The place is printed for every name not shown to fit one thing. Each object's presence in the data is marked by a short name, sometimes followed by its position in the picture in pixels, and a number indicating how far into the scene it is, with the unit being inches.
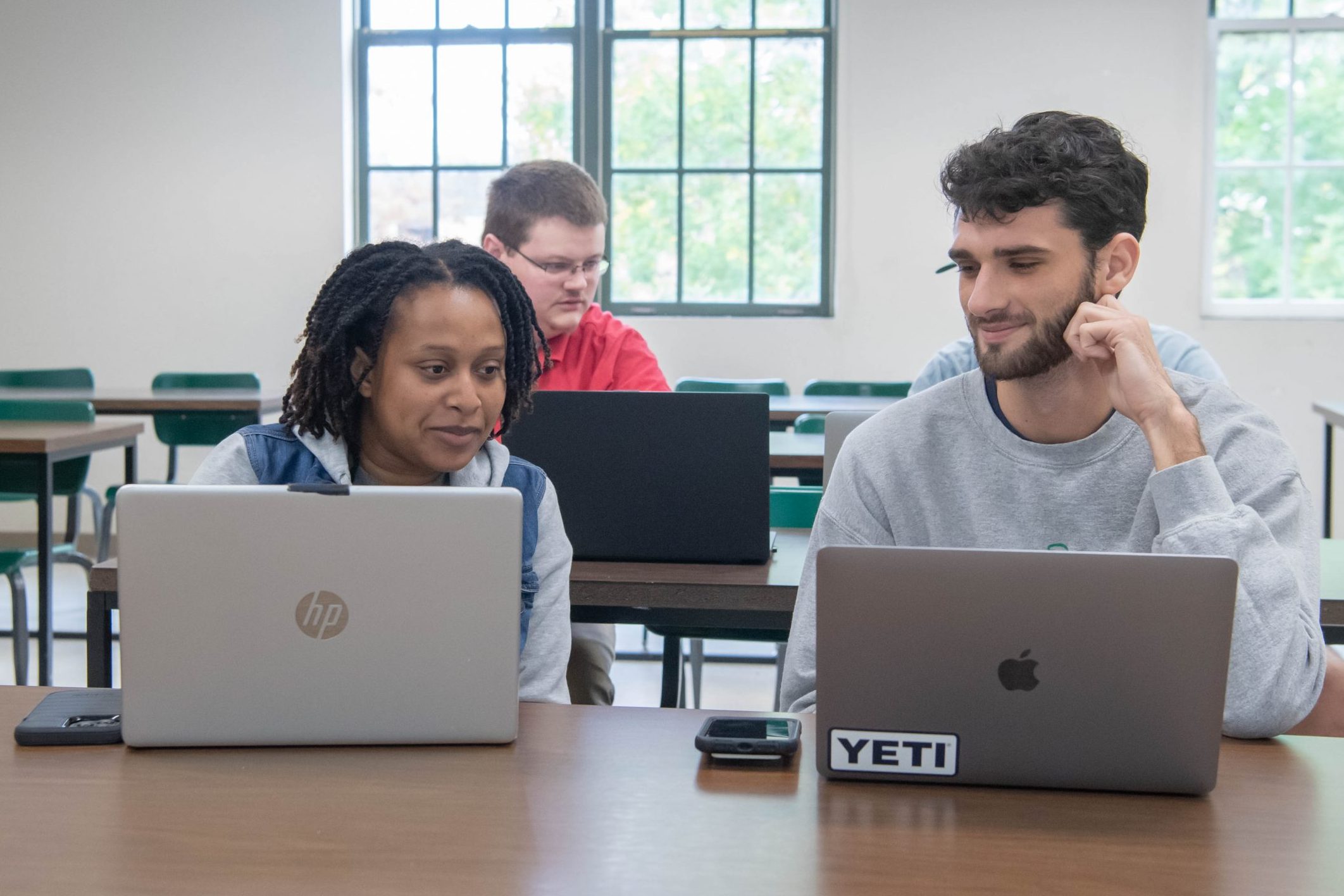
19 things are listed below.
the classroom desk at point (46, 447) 114.3
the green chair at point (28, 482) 113.9
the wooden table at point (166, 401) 158.4
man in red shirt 90.9
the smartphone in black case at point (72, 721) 40.2
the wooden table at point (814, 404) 144.3
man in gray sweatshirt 52.7
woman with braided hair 54.2
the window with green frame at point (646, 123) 212.5
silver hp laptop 37.6
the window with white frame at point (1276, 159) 203.5
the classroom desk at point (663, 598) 66.4
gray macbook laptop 33.9
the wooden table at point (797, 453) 108.5
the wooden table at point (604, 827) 30.6
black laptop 67.8
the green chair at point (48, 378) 187.8
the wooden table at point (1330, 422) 162.2
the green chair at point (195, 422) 165.3
